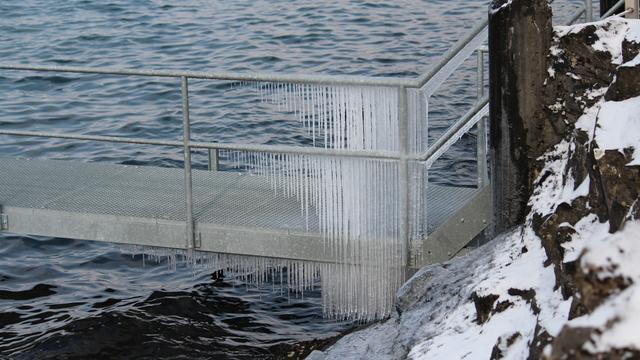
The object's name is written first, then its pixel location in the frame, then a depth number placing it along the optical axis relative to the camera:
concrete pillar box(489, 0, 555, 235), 10.31
